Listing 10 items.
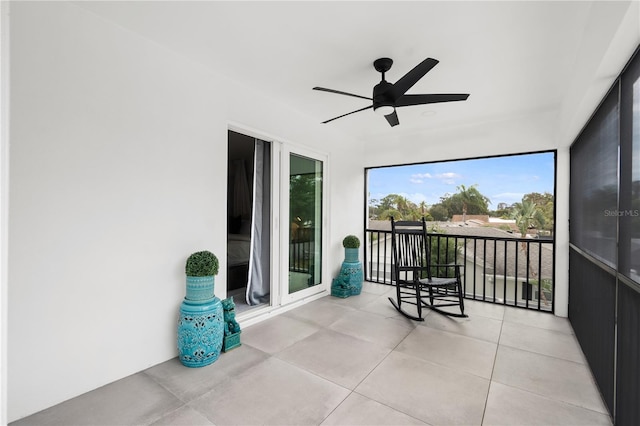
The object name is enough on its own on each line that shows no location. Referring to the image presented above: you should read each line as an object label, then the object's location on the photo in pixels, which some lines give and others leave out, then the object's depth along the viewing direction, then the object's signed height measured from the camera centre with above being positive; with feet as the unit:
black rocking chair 11.23 -2.63
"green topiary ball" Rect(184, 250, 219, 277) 7.77 -1.46
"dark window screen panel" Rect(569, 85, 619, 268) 6.06 +0.82
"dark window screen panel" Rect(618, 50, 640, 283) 4.82 +0.76
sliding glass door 12.60 -0.58
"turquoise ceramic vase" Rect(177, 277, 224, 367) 7.54 -3.07
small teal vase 14.17 -2.94
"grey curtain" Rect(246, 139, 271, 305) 11.89 -0.71
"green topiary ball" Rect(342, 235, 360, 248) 14.64 -1.48
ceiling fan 7.51 +3.26
